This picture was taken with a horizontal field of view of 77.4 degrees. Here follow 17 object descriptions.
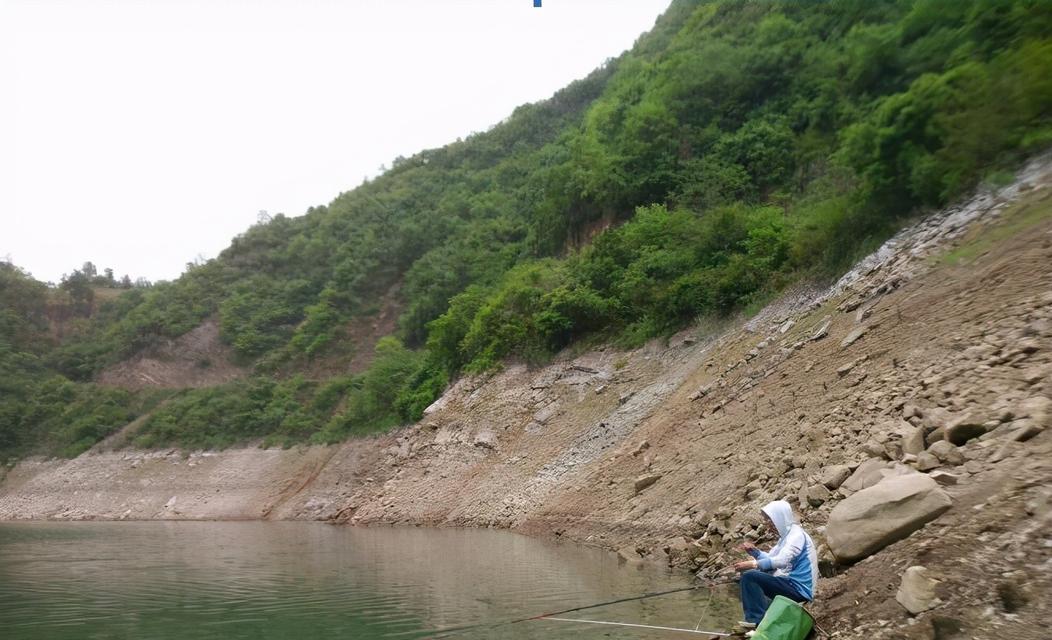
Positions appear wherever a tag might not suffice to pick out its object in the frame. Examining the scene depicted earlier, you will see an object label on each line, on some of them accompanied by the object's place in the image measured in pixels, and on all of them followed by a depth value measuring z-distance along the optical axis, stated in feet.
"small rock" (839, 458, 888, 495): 30.18
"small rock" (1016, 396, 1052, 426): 24.92
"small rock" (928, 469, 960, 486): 24.61
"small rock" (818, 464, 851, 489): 33.88
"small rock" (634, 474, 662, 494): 57.93
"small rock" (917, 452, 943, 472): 27.20
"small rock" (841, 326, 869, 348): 50.19
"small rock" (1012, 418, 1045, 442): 24.49
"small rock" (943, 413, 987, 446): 27.71
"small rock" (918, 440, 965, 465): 26.50
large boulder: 23.35
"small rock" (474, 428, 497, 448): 89.97
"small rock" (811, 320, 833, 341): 56.18
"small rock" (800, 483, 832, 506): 33.78
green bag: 20.20
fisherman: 22.56
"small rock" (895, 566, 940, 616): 19.29
